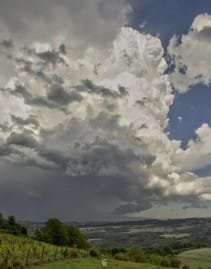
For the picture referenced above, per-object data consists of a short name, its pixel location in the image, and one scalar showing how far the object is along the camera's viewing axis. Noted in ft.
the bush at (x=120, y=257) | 175.83
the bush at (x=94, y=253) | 151.67
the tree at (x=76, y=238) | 258.87
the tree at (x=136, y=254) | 213.55
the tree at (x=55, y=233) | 254.09
